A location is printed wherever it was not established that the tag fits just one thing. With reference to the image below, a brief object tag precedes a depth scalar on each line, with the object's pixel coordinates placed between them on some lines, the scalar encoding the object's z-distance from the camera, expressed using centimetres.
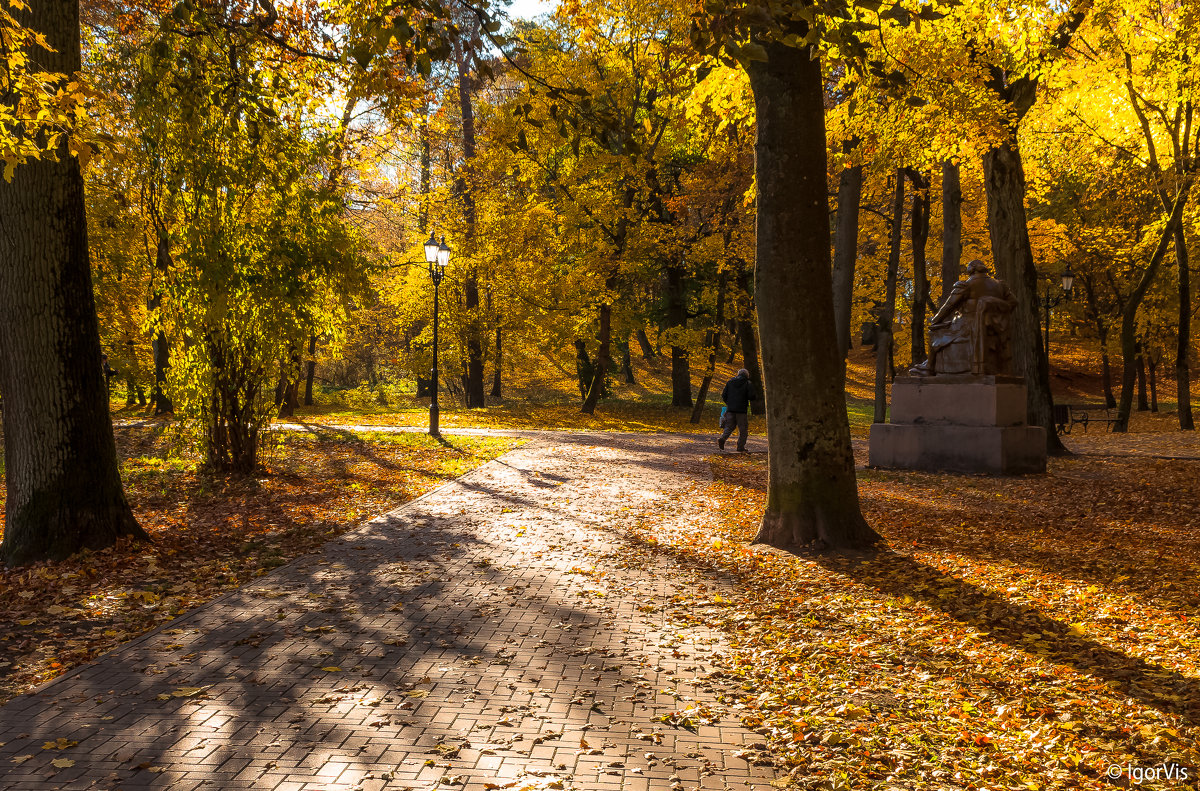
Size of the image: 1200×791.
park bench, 2175
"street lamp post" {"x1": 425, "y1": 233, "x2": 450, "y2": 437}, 2019
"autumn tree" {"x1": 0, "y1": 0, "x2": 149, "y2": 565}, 721
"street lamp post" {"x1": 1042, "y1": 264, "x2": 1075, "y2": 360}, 2897
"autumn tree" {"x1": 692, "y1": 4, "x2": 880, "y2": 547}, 782
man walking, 1717
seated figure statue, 1362
